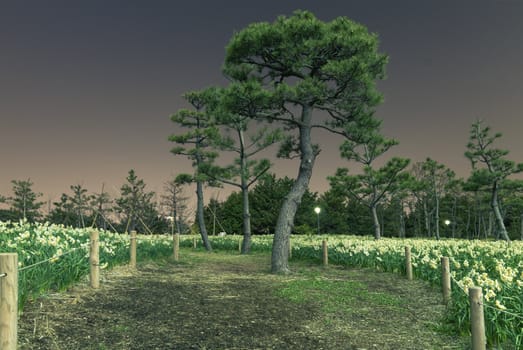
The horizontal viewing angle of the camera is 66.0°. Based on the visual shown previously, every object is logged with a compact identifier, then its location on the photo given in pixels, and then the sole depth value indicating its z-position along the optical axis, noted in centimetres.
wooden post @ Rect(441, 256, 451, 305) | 715
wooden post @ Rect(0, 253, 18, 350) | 370
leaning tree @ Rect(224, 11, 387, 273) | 1128
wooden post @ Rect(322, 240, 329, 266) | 1400
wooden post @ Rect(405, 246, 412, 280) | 1055
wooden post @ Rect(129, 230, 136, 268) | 1078
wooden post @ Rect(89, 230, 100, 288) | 732
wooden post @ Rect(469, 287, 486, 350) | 415
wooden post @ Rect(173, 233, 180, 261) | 1394
